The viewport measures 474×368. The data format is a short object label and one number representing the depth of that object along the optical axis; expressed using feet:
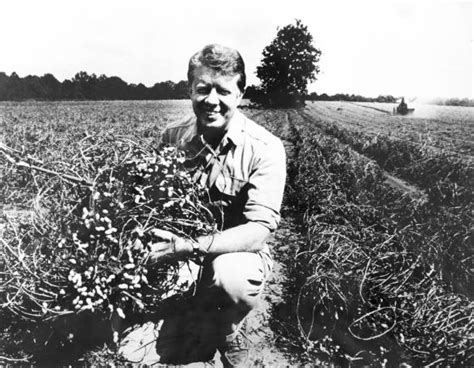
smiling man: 6.35
